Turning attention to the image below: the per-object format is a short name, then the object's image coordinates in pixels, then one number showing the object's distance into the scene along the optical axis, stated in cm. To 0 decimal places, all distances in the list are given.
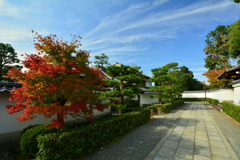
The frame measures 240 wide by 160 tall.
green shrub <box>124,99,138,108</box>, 727
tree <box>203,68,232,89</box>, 1666
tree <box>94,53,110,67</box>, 3289
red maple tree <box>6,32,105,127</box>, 331
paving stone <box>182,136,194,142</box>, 476
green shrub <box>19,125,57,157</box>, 344
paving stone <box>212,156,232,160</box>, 334
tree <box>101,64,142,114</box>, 675
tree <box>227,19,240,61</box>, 629
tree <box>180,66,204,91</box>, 3388
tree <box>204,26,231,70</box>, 1704
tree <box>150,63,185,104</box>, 1162
